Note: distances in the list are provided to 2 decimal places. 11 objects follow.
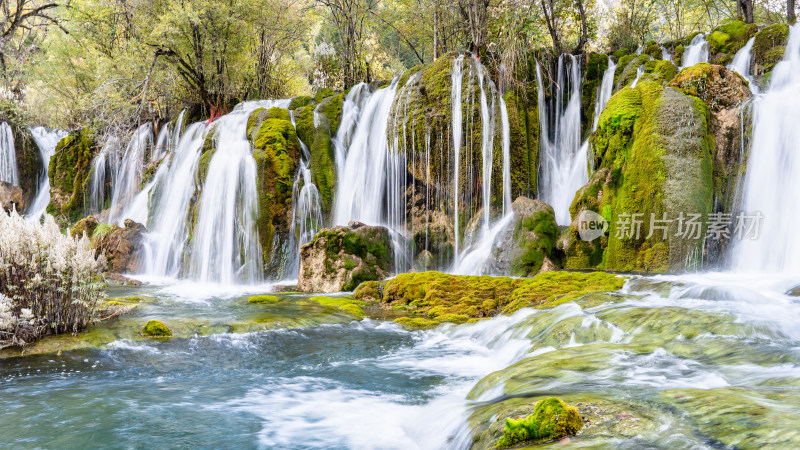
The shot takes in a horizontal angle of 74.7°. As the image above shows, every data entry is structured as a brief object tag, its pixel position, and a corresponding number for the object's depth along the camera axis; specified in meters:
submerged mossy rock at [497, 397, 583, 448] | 2.58
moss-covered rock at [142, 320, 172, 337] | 7.03
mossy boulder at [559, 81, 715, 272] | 10.15
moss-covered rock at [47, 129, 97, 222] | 24.03
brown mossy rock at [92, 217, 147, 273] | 16.69
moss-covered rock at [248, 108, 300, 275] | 15.40
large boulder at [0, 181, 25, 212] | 23.33
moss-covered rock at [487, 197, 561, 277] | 11.70
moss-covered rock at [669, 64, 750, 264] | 10.61
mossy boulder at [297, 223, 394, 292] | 12.54
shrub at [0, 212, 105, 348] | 5.78
